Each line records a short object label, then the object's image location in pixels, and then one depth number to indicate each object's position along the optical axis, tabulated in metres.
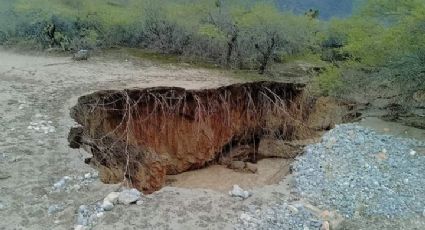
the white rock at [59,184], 6.92
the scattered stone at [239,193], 7.20
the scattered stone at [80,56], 14.61
